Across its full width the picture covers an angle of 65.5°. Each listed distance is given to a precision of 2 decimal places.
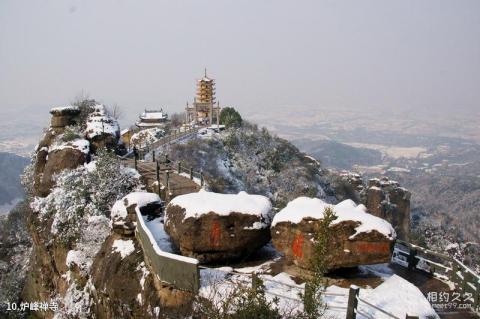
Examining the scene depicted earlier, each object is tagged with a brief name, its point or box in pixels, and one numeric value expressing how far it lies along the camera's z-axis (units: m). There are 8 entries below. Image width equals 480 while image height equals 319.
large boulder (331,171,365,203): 51.53
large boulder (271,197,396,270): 9.55
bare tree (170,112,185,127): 62.30
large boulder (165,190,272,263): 10.72
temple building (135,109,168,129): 60.88
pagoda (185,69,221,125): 56.16
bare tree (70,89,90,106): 26.82
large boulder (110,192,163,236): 14.12
